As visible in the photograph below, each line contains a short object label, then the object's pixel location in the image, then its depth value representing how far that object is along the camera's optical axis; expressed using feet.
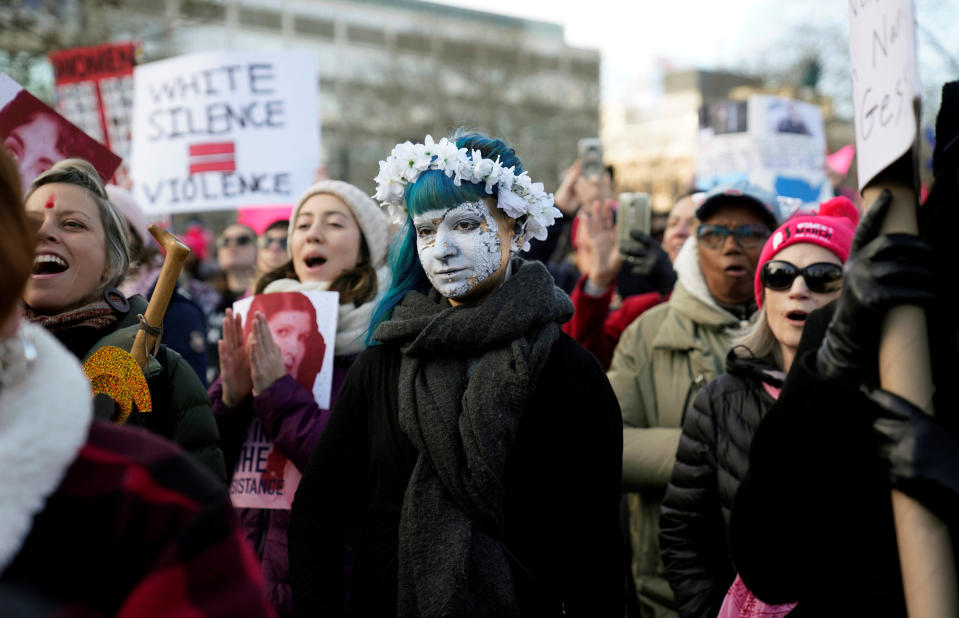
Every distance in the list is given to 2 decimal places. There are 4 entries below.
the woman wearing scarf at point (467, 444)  8.59
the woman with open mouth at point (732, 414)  10.66
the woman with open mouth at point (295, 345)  12.05
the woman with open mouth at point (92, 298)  10.51
